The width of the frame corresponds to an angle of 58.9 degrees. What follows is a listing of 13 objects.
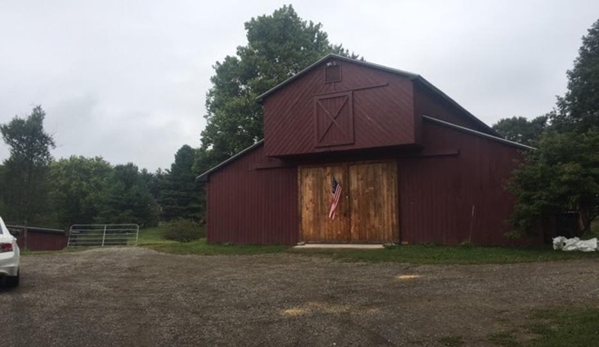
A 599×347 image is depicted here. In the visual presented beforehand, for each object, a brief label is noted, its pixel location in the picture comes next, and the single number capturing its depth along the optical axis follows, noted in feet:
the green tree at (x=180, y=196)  190.29
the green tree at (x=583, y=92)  121.80
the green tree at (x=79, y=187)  200.61
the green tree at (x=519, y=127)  208.05
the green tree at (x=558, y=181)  44.32
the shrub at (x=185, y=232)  107.14
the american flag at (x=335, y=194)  60.08
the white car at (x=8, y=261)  31.76
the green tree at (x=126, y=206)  184.85
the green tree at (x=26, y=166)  107.24
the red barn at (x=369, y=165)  54.54
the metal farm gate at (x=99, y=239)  91.30
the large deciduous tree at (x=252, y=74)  112.16
